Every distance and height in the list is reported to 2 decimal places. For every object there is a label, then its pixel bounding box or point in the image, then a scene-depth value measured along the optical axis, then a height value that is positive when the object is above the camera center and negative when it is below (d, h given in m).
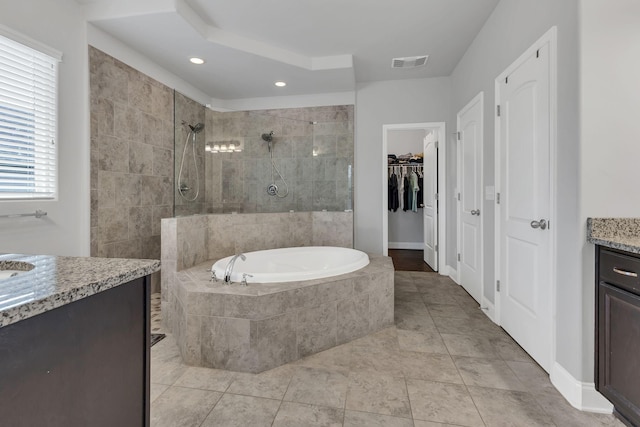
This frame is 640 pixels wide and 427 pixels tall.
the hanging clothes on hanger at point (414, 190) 5.96 +0.44
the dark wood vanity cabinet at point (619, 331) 1.22 -0.53
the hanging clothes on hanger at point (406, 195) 6.11 +0.34
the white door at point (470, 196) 2.90 +0.16
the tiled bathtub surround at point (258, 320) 1.85 -0.71
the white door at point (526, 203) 1.81 +0.05
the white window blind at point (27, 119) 1.91 +0.65
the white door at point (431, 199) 4.12 +0.18
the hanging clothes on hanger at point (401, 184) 6.13 +0.57
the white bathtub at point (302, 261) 2.38 -0.46
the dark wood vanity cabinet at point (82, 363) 0.54 -0.33
